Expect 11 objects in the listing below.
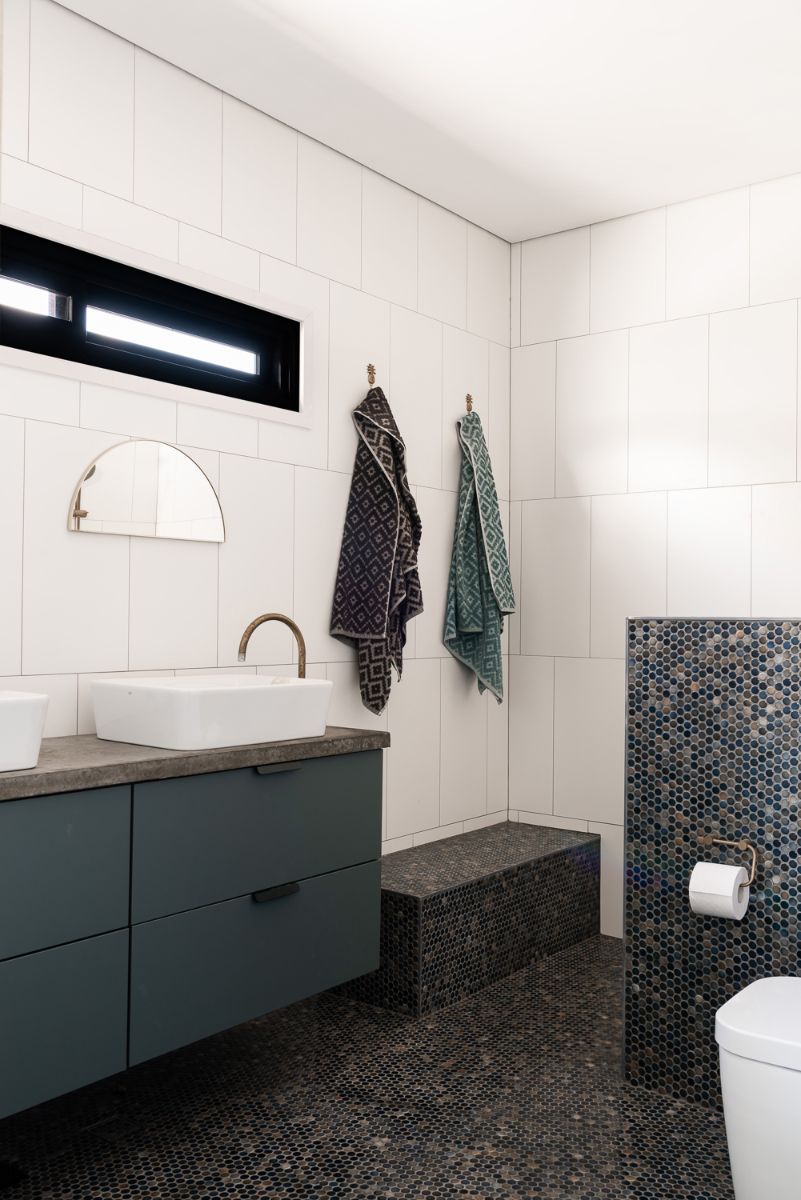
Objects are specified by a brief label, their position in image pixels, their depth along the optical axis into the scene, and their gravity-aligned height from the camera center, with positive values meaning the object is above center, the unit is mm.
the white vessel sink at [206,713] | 2111 -248
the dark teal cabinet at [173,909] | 1770 -639
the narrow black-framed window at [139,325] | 2311 +727
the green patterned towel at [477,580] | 3568 +93
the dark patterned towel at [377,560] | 3072 +139
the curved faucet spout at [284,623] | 2604 -83
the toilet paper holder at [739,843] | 2320 -563
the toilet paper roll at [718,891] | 2203 -635
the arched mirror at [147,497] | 2404 +268
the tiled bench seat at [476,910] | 2873 -965
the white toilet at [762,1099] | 1662 -847
